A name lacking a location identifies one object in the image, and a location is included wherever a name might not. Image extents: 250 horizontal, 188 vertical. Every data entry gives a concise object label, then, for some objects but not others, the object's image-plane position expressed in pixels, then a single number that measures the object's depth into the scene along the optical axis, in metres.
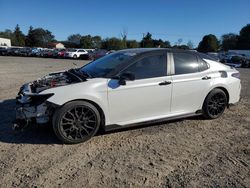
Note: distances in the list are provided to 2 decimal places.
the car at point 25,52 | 30.58
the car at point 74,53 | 28.60
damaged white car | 3.15
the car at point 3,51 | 30.21
